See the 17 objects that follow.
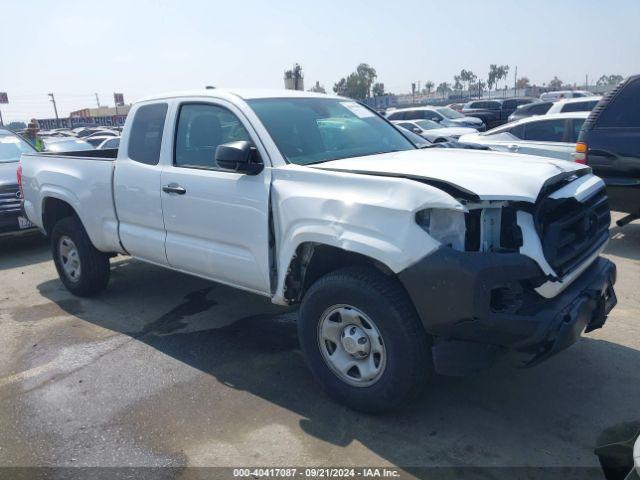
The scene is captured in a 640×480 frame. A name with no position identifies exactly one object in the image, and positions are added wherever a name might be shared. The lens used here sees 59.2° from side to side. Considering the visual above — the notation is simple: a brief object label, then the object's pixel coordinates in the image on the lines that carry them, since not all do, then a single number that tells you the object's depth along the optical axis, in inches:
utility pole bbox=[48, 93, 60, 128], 2469.5
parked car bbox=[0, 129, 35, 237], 294.7
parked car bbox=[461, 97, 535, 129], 1030.4
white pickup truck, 114.3
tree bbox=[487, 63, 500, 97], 4392.2
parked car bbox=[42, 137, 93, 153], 456.9
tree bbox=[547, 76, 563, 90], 4426.7
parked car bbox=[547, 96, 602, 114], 542.6
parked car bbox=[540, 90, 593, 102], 1145.1
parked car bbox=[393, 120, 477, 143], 701.3
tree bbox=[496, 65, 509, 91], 4426.7
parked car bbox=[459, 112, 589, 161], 331.3
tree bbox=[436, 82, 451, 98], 4930.6
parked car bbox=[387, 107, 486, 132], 860.0
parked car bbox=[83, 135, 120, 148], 698.6
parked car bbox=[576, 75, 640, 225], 246.0
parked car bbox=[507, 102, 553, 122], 704.4
